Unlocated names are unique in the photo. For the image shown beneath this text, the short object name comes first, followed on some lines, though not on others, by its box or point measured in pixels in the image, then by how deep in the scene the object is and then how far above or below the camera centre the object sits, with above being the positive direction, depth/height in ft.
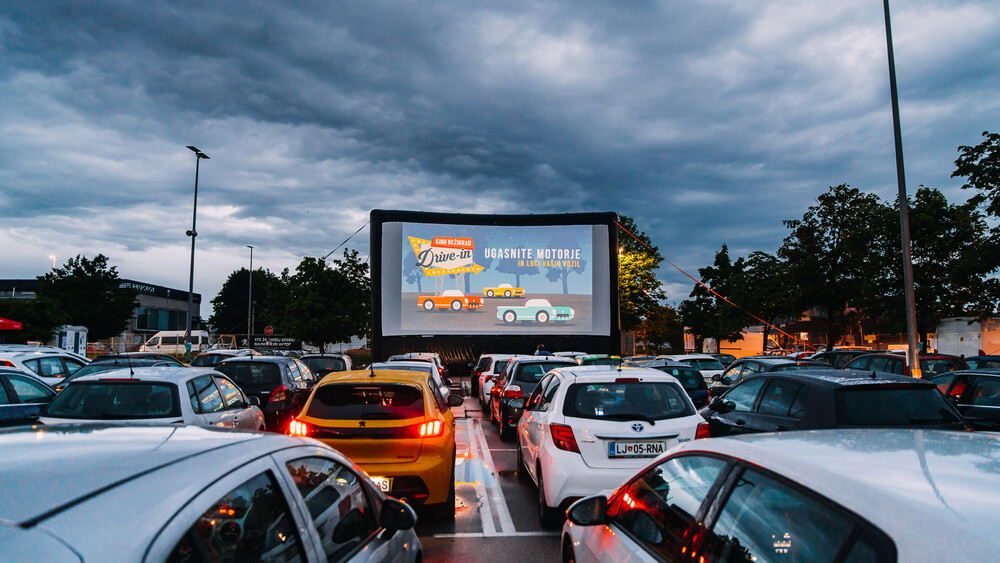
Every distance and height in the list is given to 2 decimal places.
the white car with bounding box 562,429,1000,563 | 5.46 -1.53
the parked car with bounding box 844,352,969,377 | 56.65 -1.91
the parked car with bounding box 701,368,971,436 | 20.88 -1.98
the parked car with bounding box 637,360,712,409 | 42.16 -2.54
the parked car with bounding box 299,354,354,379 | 62.95 -1.69
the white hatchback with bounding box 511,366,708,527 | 20.21 -2.67
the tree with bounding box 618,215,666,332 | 150.67 +14.89
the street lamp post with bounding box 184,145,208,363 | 98.70 +17.05
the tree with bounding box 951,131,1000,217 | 80.18 +20.61
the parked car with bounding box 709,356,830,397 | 52.36 -1.87
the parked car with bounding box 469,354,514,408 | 57.36 -2.57
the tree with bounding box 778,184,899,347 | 146.20 +18.03
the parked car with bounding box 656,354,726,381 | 65.05 -2.09
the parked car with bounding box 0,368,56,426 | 27.35 -2.34
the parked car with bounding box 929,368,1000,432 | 28.07 -2.36
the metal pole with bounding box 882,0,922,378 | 46.55 +7.71
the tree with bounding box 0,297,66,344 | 113.70 +4.93
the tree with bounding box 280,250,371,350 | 139.64 +8.80
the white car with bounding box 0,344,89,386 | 48.33 -1.20
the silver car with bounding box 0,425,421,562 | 5.00 -1.33
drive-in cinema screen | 94.73 +9.49
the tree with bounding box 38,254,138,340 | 138.21 +10.56
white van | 166.92 +0.53
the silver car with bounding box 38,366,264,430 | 22.41 -1.84
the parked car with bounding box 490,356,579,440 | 40.45 -2.51
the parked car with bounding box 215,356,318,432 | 43.27 -2.15
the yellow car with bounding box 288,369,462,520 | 20.66 -2.71
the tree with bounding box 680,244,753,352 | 174.19 +9.75
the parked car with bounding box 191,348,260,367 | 66.33 -1.34
